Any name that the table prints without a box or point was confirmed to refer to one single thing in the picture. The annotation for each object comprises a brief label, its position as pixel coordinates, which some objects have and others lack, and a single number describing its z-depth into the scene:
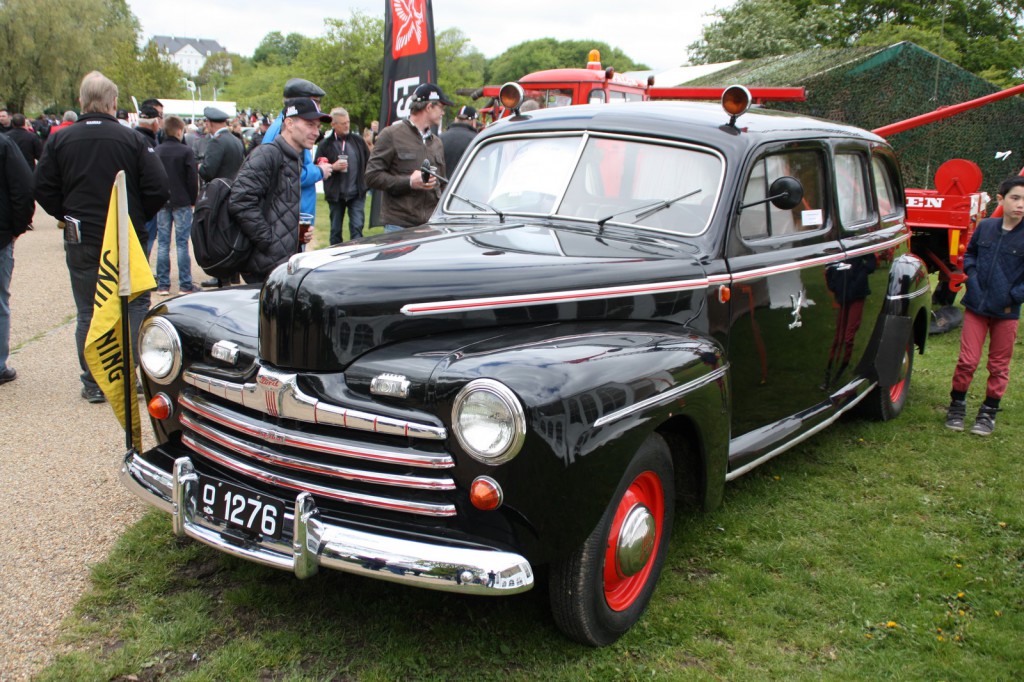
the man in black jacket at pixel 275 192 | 4.97
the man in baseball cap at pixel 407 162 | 6.67
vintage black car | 2.59
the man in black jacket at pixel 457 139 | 8.80
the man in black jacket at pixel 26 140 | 14.04
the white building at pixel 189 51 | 166.88
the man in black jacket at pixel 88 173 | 5.28
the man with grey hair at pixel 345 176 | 9.75
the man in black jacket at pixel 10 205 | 5.57
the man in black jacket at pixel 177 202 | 8.95
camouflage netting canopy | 14.60
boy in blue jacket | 5.21
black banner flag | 9.01
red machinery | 8.03
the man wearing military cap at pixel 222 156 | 9.07
